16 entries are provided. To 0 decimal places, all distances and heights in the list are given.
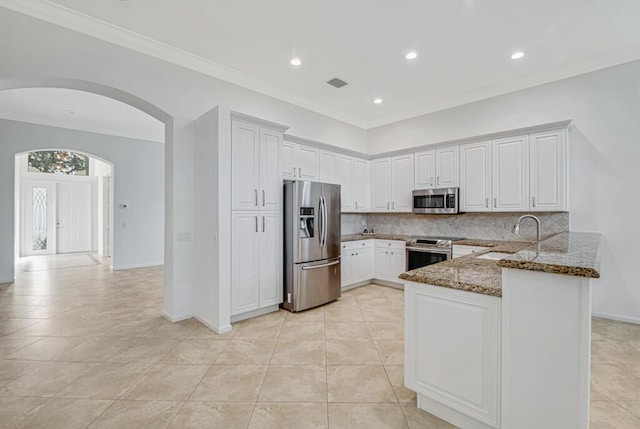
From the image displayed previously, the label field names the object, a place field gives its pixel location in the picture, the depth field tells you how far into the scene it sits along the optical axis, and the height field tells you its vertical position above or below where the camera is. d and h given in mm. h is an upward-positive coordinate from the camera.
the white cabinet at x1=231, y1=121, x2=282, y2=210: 3410 +582
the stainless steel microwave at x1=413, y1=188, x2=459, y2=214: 4543 +223
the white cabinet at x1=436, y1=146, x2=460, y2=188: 4613 +768
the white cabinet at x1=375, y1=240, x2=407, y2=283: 4949 -794
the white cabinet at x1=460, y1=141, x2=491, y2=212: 4309 +570
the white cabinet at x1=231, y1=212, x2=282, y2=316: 3445 -590
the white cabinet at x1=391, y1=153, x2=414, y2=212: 5145 +580
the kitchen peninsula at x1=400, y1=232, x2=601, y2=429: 1358 -684
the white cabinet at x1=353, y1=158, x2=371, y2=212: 5523 +582
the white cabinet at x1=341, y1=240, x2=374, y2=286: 4871 -830
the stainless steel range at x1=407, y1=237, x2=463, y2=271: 4375 -565
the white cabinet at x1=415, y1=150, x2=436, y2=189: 4867 +767
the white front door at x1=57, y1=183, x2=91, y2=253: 9398 -106
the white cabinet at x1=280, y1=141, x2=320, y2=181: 4438 +840
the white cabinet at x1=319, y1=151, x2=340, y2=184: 4984 +822
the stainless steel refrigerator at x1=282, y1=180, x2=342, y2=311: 3855 -417
